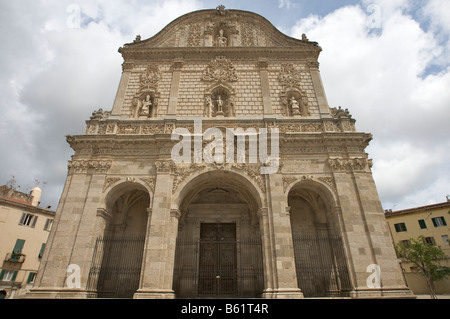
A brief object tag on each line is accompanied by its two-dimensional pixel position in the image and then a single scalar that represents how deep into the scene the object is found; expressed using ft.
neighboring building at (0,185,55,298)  67.05
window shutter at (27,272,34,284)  71.39
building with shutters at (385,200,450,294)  79.66
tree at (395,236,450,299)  70.85
